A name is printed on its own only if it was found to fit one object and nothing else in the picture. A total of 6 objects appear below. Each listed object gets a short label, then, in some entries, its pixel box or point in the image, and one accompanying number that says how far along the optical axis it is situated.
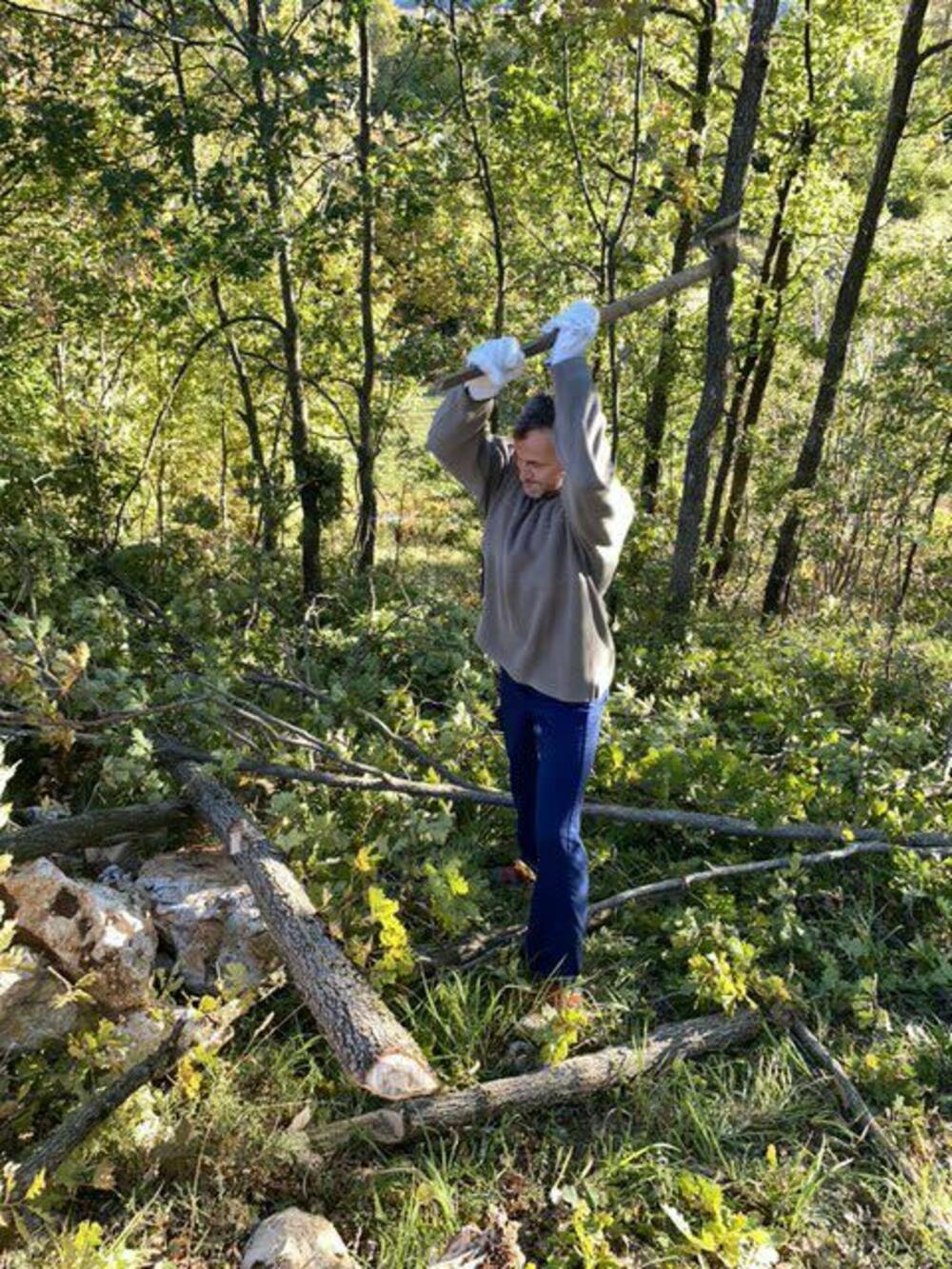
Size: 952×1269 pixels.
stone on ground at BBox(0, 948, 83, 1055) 2.44
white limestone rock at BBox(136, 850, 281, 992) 2.87
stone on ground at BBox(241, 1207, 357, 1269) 1.98
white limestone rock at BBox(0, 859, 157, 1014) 2.56
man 2.46
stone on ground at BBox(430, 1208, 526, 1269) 2.03
